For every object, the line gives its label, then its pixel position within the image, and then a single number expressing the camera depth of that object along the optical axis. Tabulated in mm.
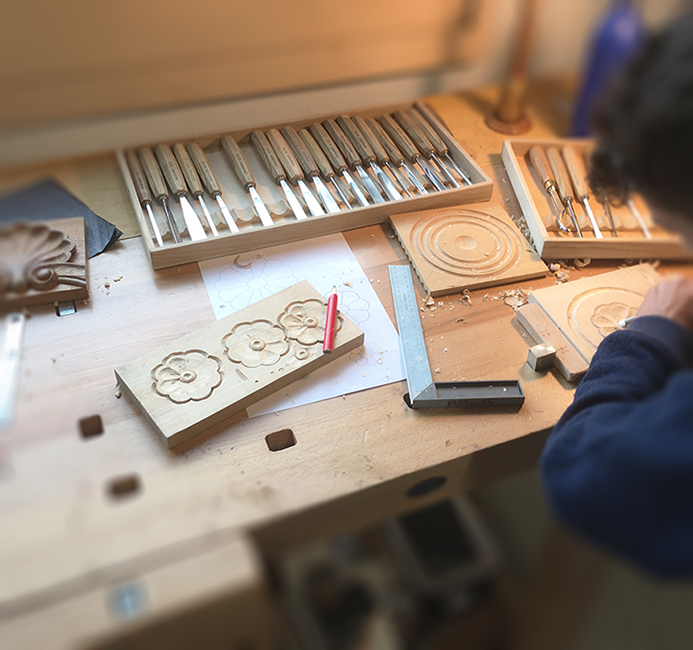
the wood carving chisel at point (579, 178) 840
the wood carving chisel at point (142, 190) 777
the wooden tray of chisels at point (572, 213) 817
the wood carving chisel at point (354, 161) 849
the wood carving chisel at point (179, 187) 782
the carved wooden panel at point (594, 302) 725
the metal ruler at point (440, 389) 658
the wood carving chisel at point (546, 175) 854
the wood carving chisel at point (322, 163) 845
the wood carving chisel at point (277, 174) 819
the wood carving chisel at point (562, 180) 850
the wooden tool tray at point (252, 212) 768
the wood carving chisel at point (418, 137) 907
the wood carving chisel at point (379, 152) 869
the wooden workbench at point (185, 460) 409
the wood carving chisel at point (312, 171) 838
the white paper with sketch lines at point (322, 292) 680
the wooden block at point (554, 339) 690
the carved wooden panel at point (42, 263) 489
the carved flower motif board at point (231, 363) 615
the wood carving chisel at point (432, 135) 915
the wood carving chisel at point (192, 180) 790
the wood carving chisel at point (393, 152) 880
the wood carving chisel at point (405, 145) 891
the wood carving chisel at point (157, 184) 778
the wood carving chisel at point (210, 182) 793
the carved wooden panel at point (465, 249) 792
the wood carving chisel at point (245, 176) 809
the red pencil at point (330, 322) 683
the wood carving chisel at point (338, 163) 842
